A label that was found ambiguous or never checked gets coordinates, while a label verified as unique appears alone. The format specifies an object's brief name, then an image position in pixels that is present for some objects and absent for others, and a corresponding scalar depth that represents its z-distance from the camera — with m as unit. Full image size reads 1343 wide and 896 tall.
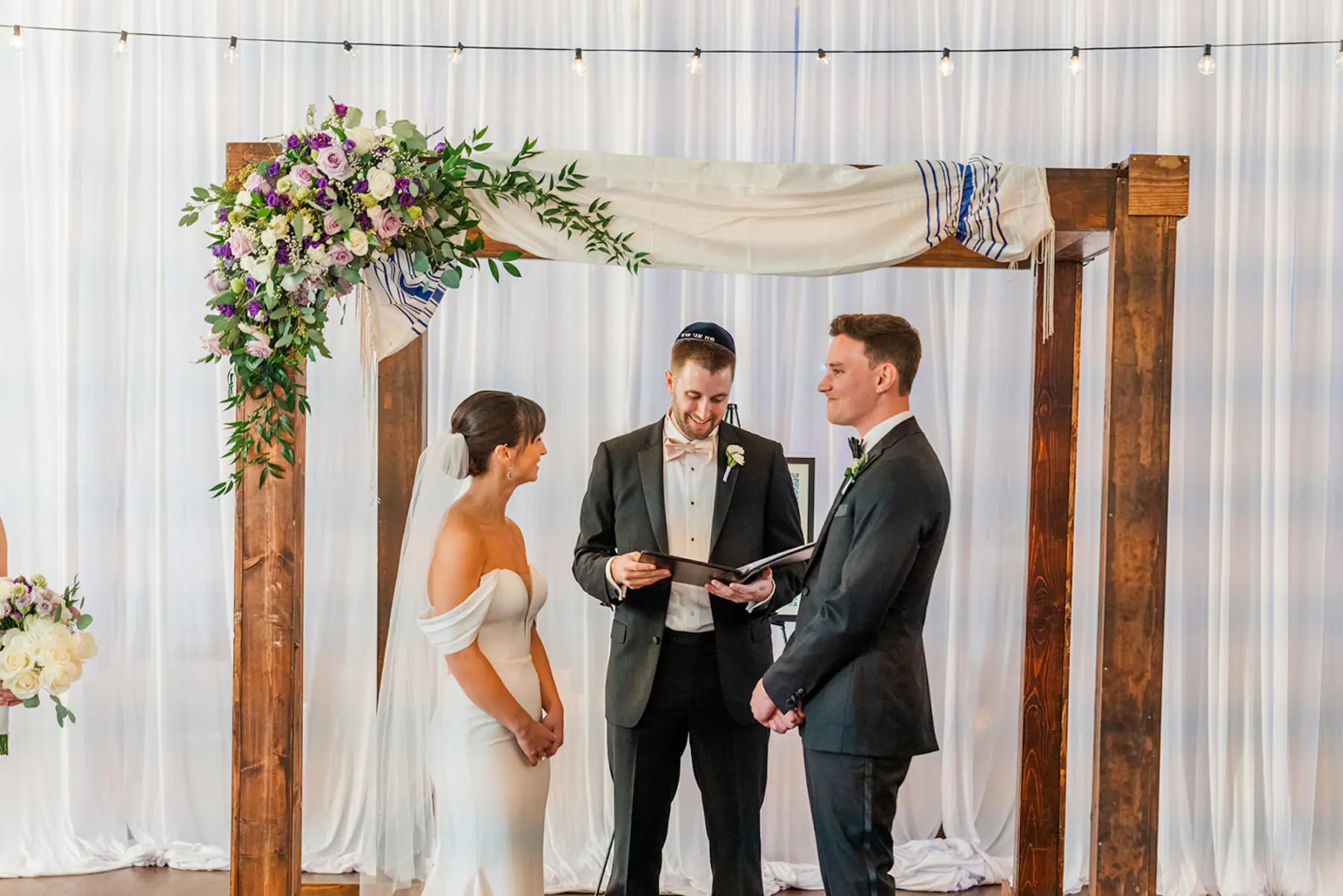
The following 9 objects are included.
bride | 2.97
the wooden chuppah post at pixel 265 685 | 2.95
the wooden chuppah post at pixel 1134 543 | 2.91
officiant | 3.20
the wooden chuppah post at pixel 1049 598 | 3.67
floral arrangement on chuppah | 2.74
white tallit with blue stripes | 2.90
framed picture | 4.43
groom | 2.76
